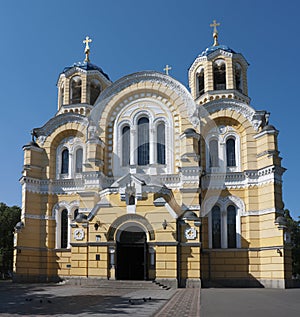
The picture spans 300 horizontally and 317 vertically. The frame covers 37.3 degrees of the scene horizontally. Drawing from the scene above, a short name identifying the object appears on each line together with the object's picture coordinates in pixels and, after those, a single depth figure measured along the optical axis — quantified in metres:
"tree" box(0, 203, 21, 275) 42.72
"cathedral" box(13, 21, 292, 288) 26.86
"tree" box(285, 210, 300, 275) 45.50
